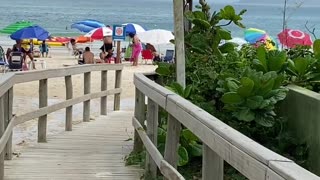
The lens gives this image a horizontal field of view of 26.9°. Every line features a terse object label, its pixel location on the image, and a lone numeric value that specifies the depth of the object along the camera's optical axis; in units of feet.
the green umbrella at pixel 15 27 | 99.20
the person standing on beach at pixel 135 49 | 92.73
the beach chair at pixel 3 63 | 73.00
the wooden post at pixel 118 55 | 81.51
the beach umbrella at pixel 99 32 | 96.92
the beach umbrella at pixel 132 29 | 103.71
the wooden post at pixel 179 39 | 20.89
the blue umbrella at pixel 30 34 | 89.10
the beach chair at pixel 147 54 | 99.09
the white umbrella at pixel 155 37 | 97.19
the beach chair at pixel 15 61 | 72.84
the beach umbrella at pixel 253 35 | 87.64
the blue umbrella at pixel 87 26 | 118.93
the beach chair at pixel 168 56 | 92.56
